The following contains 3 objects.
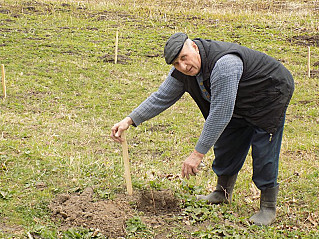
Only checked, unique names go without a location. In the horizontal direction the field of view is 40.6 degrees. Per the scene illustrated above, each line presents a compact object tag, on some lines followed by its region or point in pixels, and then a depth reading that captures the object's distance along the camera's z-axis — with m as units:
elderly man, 3.70
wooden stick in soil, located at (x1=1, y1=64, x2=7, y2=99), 8.71
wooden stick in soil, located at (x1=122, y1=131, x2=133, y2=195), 4.39
